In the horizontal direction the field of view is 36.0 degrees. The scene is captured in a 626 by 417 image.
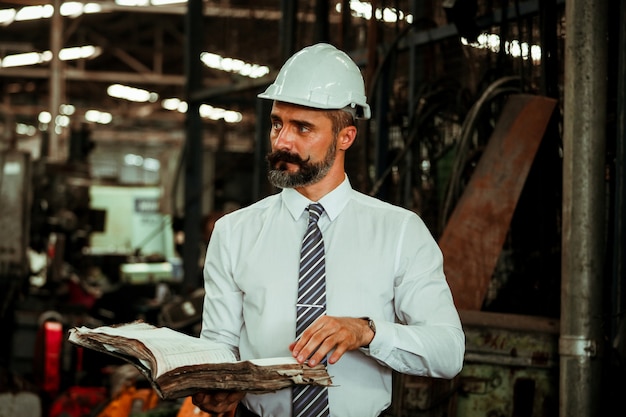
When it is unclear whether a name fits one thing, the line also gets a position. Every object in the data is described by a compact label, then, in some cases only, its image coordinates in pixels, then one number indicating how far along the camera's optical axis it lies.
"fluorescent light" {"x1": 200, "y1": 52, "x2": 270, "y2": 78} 8.91
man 2.56
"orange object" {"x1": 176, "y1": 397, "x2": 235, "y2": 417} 4.63
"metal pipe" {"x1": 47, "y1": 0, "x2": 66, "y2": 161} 13.34
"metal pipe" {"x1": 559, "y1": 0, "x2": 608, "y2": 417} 3.55
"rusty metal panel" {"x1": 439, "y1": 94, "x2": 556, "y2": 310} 4.01
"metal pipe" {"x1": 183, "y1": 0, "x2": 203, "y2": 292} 8.69
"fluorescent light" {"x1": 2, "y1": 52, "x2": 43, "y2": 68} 20.56
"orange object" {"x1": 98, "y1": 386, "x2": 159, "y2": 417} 5.56
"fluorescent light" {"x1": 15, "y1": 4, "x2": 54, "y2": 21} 15.73
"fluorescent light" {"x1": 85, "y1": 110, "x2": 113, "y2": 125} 27.02
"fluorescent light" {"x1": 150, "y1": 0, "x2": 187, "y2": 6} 15.84
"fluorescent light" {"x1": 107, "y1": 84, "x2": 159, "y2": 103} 24.17
